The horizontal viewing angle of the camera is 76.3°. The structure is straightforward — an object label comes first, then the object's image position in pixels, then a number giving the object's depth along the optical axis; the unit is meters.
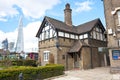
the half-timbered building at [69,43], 13.06
